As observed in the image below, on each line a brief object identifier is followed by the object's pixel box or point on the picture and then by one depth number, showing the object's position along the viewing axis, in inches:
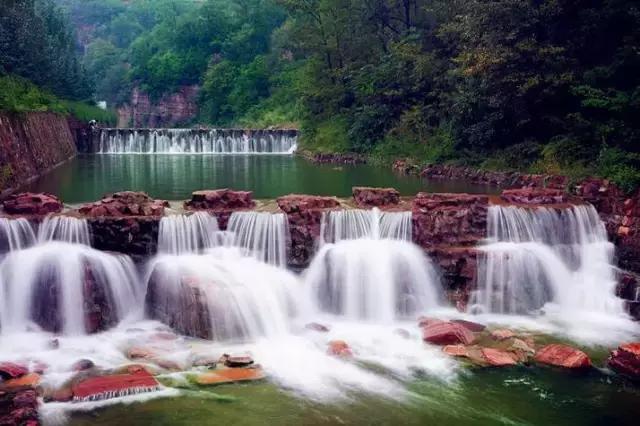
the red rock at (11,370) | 409.1
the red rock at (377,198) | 675.8
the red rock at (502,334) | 498.3
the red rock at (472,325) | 518.9
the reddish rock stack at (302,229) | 609.3
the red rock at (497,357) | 446.6
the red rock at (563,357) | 443.5
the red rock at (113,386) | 384.8
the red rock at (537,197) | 684.7
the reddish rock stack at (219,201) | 632.4
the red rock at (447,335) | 483.8
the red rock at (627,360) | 429.4
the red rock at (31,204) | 581.3
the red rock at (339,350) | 466.9
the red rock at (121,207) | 581.3
